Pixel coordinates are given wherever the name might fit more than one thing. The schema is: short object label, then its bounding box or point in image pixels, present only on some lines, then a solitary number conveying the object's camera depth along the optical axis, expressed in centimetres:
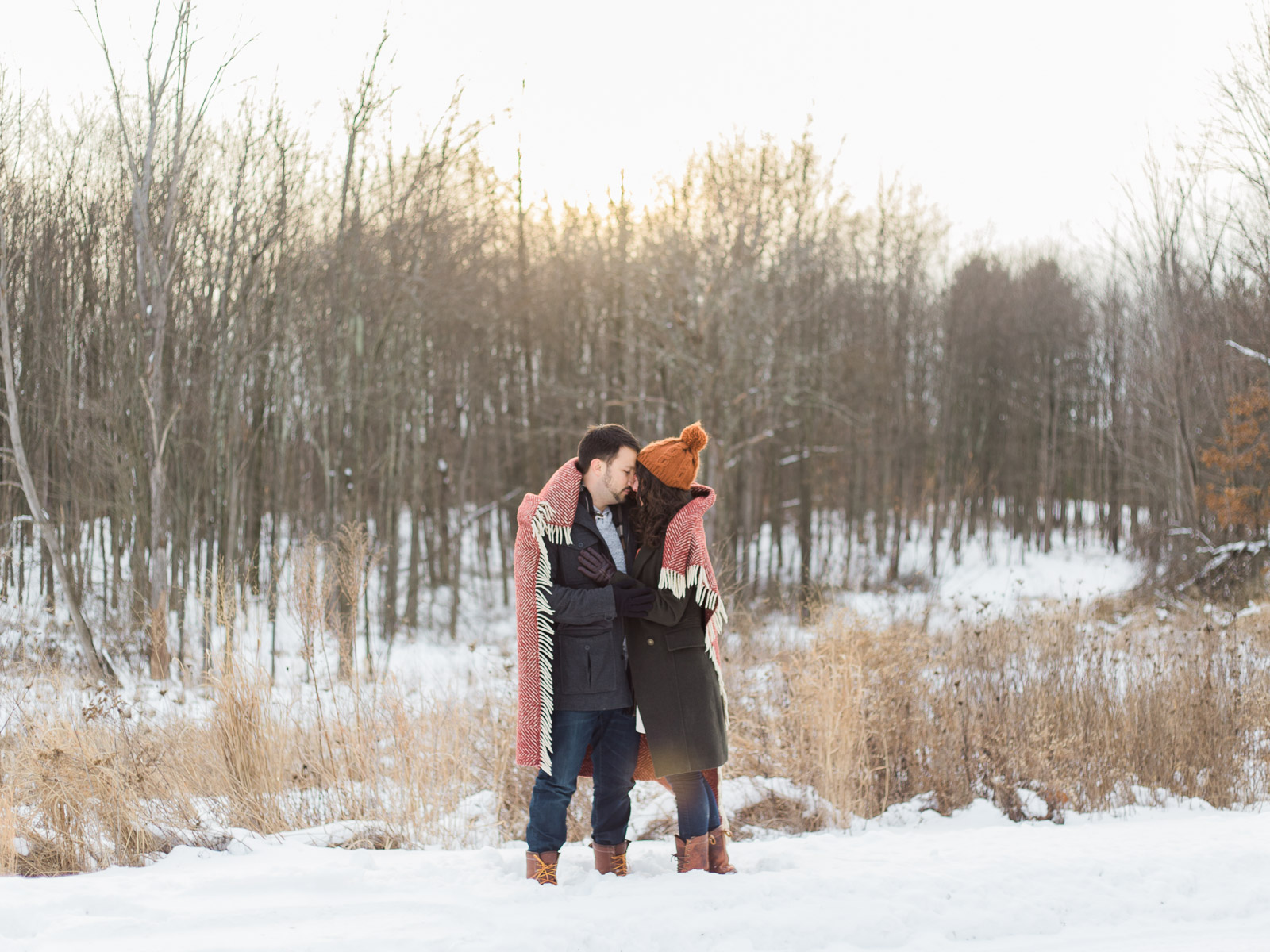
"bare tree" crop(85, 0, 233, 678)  1151
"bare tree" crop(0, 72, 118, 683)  1093
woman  368
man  369
